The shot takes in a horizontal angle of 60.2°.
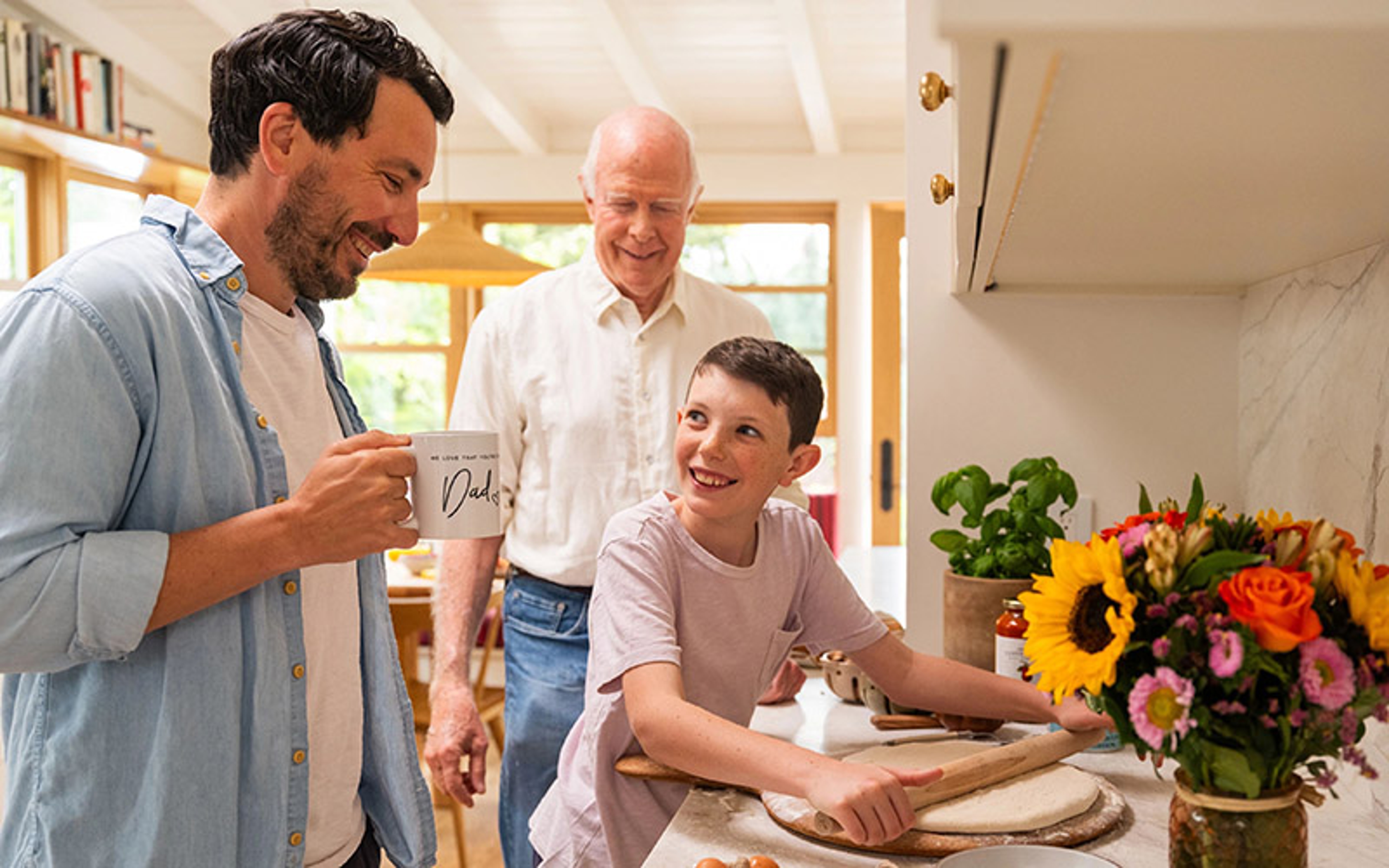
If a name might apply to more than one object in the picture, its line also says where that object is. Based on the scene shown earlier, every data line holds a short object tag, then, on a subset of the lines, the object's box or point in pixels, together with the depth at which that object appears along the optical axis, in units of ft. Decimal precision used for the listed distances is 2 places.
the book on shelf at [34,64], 15.08
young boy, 4.21
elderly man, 6.23
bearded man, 3.35
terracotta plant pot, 5.36
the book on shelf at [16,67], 14.75
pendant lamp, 13.33
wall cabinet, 1.85
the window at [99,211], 18.16
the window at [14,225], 16.60
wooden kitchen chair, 12.62
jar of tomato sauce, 4.93
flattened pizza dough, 3.69
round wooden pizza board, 3.61
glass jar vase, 2.89
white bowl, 3.33
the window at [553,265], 21.75
